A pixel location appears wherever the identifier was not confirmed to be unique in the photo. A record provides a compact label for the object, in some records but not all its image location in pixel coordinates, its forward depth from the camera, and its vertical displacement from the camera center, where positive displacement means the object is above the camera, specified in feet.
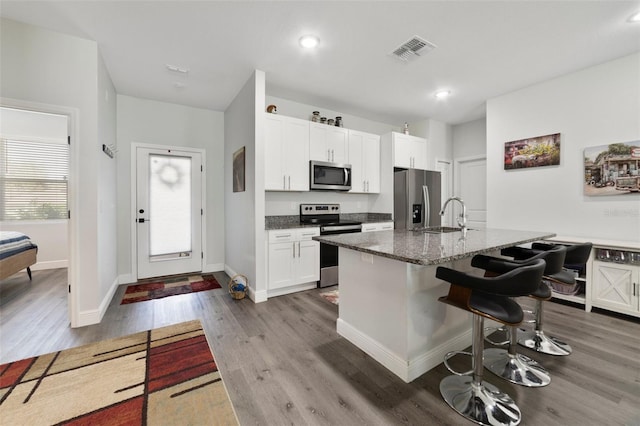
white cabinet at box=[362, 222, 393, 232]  13.73 -0.78
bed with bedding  10.69 -1.83
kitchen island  5.73 -2.10
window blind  14.56 +1.89
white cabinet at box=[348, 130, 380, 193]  14.52 +2.91
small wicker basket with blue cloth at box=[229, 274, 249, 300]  10.68 -3.18
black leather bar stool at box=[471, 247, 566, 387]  5.71 -3.59
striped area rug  4.88 -3.79
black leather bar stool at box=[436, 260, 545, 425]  4.40 -1.84
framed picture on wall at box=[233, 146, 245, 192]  12.19 +2.05
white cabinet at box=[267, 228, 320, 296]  11.07 -2.11
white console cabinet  8.79 -2.65
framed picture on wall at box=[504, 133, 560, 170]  11.48 +2.77
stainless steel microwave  12.93 +1.86
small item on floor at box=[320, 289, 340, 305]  10.70 -3.63
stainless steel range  12.37 -1.00
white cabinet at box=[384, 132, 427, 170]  15.24 +3.71
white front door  13.55 +0.06
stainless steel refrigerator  14.82 +0.74
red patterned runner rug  11.16 -3.54
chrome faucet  7.74 -0.22
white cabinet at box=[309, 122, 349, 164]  12.98 +3.56
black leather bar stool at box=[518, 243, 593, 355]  6.77 -3.23
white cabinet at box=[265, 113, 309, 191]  11.69 +2.72
